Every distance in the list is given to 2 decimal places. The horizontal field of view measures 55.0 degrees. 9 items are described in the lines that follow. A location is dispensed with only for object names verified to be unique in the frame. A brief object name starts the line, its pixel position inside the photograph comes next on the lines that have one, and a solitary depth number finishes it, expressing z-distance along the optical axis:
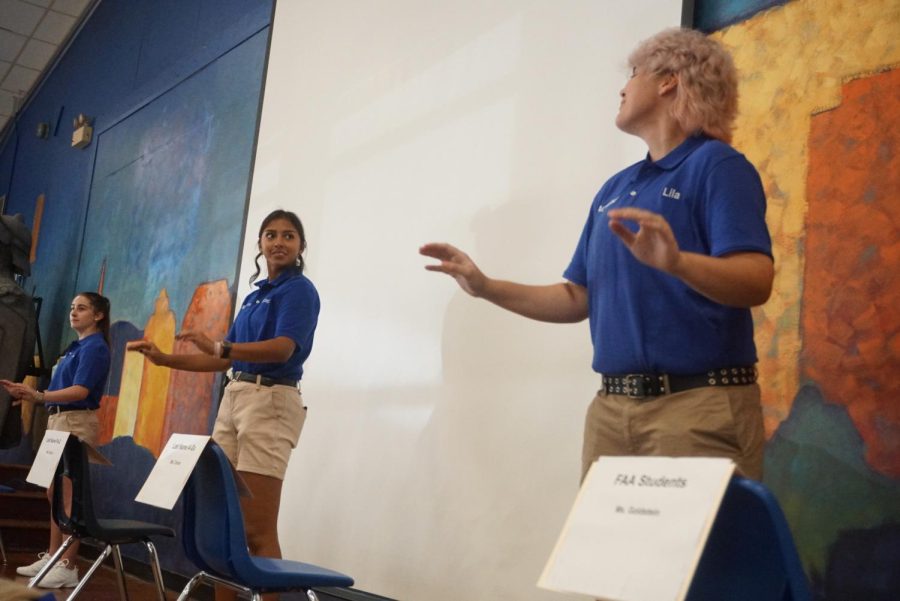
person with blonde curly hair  1.36
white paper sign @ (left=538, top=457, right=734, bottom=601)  0.84
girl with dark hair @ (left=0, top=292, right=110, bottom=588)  4.23
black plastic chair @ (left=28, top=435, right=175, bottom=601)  2.80
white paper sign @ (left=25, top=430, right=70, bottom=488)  2.81
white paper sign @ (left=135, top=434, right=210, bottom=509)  1.96
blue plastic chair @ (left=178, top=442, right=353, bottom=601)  1.97
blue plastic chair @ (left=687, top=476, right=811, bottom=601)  0.92
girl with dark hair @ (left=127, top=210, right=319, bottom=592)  2.63
